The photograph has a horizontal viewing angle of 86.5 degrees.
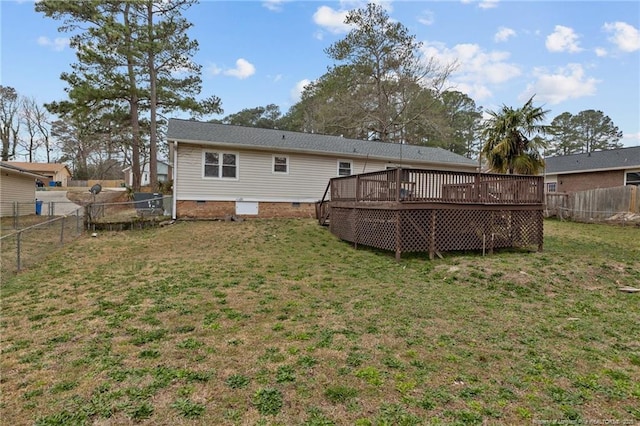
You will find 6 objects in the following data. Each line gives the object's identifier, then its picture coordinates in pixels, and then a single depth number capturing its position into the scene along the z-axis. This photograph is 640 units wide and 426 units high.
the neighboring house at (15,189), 16.23
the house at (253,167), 12.70
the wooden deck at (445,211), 8.09
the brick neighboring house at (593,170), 18.39
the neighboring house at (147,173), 34.44
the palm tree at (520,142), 11.84
